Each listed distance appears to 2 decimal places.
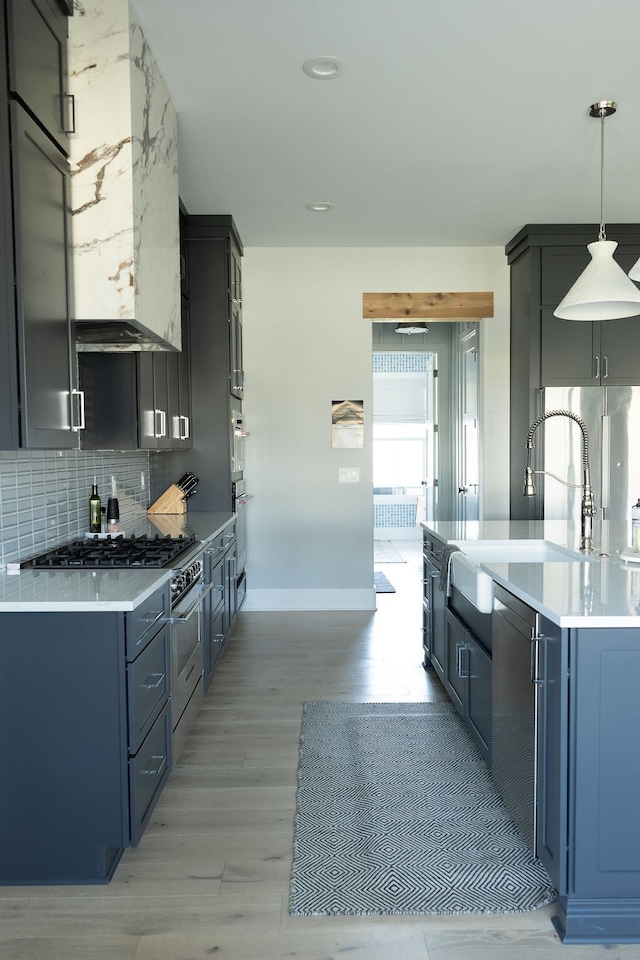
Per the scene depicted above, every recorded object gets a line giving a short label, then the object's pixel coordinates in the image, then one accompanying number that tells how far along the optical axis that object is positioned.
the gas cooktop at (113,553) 2.66
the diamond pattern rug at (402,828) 2.08
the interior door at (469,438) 5.79
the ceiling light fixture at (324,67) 2.92
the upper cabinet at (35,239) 1.95
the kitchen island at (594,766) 1.84
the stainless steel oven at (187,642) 2.74
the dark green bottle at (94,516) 3.43
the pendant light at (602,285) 2.86
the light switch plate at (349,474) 5.73
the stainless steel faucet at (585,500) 2.98
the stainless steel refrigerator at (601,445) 5.02
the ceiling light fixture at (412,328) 7.65
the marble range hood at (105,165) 2.44
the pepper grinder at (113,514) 3.48
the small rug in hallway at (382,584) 6.52
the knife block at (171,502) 4.56
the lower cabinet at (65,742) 2.06
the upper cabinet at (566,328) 5.06
